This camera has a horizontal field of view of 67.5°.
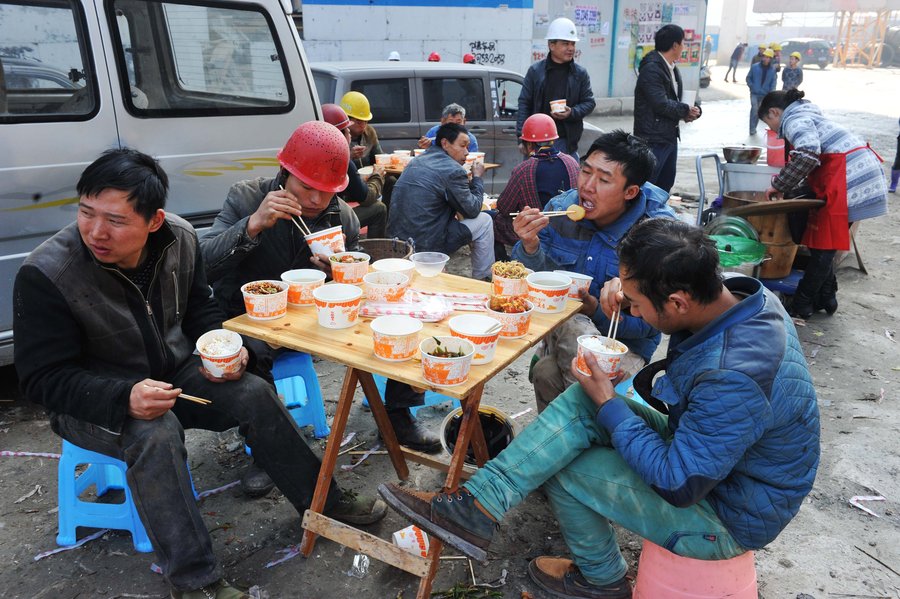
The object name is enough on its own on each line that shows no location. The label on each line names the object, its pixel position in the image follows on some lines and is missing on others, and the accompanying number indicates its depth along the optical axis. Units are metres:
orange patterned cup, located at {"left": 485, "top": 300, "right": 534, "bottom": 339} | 2.40
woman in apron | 5.01
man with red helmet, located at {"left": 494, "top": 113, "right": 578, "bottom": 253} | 5.08
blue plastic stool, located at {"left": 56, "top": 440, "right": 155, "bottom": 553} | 2.62
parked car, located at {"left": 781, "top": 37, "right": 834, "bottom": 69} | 32.84
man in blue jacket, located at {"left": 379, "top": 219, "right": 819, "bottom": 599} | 1.89
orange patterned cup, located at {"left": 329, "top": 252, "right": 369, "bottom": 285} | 2.72
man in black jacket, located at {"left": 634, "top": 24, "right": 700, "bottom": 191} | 6.48
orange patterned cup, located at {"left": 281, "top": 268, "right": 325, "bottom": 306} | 2.64
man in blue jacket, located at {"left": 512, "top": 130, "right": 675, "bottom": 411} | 2.89
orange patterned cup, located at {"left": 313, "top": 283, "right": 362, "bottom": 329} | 2.43
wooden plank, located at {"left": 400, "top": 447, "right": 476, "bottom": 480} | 2.90
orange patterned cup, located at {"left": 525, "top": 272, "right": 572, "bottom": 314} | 2.62
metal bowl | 6.05
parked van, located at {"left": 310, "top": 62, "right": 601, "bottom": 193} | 6.95
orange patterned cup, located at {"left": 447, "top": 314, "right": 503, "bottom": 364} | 2.22
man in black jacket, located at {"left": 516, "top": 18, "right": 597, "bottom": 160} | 6.69
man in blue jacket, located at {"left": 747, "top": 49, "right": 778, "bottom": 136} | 14.47
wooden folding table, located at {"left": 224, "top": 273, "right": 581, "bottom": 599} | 2.22
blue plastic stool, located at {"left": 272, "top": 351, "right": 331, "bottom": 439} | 3.27
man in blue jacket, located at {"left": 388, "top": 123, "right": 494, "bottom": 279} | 5.09
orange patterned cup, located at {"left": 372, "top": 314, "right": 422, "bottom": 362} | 2.21
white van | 3.30
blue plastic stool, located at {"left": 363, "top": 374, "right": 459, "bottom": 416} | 3.60
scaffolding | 34.38
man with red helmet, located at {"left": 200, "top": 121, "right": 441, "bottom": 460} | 2.84
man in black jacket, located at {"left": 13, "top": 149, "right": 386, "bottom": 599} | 2.20
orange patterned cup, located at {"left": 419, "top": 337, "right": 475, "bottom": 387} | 2.07
